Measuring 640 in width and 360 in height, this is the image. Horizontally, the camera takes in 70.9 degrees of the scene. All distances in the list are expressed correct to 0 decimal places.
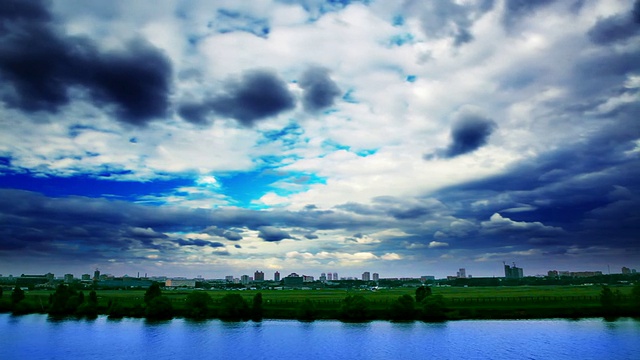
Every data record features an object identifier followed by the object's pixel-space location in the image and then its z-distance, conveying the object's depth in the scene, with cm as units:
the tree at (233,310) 12044
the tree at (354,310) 11306
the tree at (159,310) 12450
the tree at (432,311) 10925
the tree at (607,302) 10668
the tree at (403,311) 11100
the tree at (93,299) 13362
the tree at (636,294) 10806
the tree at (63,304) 13762
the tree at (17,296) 14900
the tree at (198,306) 12200
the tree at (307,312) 11619
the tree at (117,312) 12700
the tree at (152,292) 13938
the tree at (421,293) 12915
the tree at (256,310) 11994
